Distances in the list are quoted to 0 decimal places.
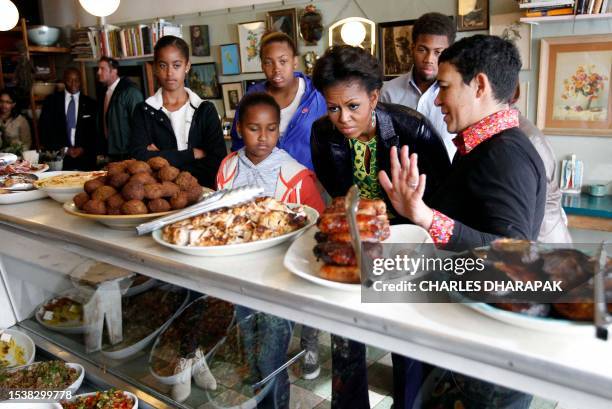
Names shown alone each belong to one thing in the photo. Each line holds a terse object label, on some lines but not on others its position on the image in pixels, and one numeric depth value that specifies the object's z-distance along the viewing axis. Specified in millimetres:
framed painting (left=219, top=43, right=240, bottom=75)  5812
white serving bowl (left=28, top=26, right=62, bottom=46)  7430
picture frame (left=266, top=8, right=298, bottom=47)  5230
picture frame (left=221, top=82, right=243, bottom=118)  5859
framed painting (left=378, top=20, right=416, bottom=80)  4609
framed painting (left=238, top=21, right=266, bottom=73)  5594
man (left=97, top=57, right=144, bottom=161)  5465
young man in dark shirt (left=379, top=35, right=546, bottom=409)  1277
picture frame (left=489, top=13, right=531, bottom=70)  4078
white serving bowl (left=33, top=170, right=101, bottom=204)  1947
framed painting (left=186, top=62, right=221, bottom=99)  6051
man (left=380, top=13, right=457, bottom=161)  2889
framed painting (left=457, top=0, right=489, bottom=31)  4191
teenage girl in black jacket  3127
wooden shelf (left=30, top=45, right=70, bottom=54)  7406
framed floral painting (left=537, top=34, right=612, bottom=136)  3900
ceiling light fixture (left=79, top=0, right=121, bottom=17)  5023
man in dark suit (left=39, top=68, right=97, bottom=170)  6676
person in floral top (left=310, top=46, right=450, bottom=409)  2068
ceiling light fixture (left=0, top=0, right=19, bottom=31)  5625
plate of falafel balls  1559
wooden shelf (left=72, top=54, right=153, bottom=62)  6459
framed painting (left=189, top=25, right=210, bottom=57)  6020
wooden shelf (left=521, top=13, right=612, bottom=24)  3652
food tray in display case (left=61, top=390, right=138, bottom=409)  1878
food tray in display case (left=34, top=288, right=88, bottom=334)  2275
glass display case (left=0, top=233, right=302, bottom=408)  1673
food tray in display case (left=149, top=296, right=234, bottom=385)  1760
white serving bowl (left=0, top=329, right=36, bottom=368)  2312
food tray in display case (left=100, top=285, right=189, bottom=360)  1904
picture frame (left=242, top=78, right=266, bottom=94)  5734
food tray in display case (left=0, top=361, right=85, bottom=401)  2059
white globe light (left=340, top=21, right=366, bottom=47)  4824
